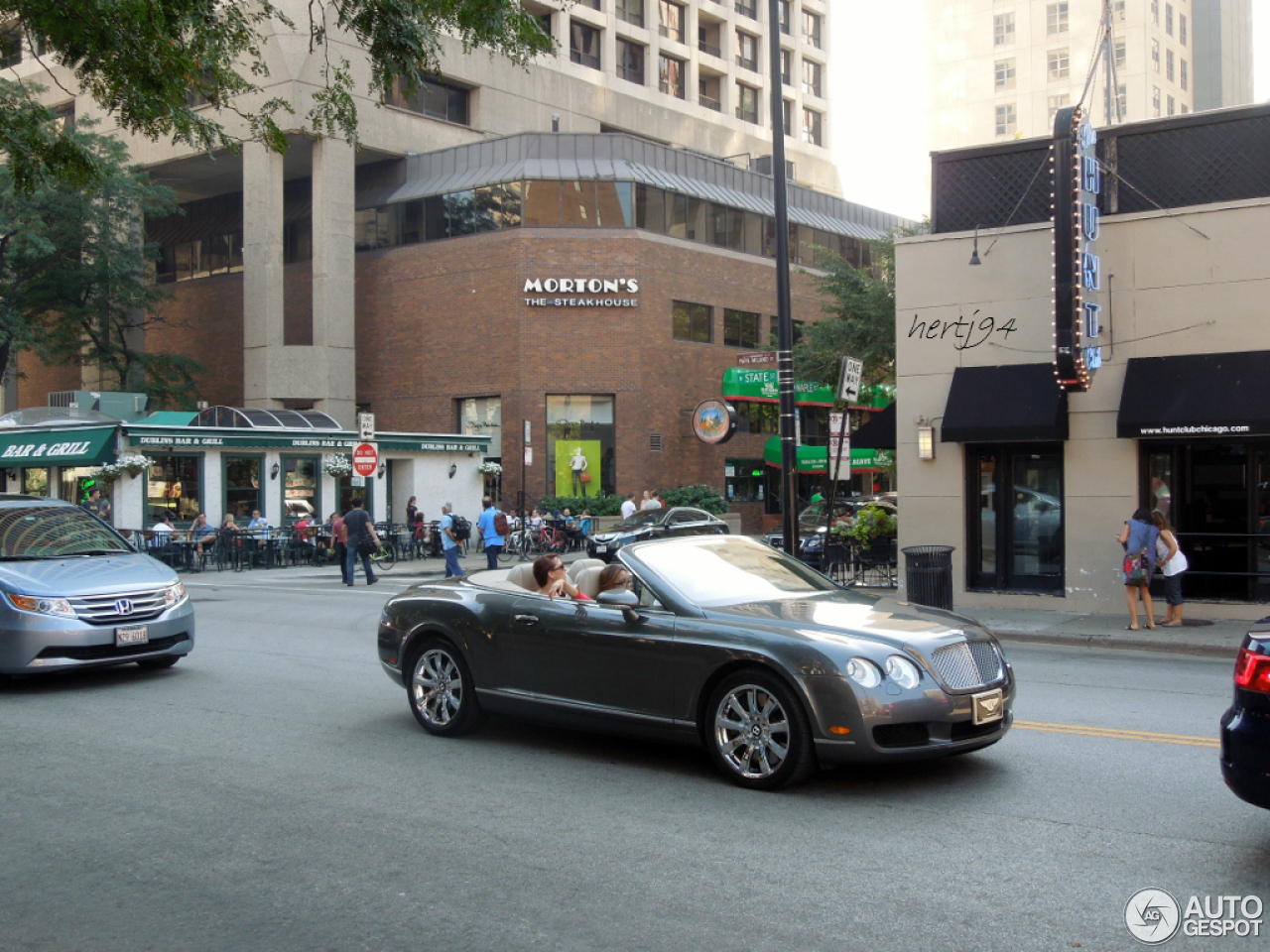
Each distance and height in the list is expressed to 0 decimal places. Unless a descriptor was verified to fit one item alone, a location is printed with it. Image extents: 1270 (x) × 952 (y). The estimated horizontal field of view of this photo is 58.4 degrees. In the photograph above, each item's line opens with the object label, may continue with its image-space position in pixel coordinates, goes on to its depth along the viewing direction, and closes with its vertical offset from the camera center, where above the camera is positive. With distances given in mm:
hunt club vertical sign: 14953 +3115
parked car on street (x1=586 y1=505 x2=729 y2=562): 27344 -913
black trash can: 15391 -1200
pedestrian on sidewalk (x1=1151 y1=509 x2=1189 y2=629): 14062 -840
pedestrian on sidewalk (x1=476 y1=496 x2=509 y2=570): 23578 -822
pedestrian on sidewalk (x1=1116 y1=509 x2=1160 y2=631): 14086 -893
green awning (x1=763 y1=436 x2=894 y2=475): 44375 +1176
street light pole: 16188 +2480
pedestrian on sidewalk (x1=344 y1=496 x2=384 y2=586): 22781 -910
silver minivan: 9812 -939
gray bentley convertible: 6156 -1043
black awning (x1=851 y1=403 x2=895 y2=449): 19203 +927
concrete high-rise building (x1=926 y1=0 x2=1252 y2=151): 70438 +28511
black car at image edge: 4770 -1049
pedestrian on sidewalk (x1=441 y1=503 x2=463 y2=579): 22906 -1112
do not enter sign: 24688 +699
